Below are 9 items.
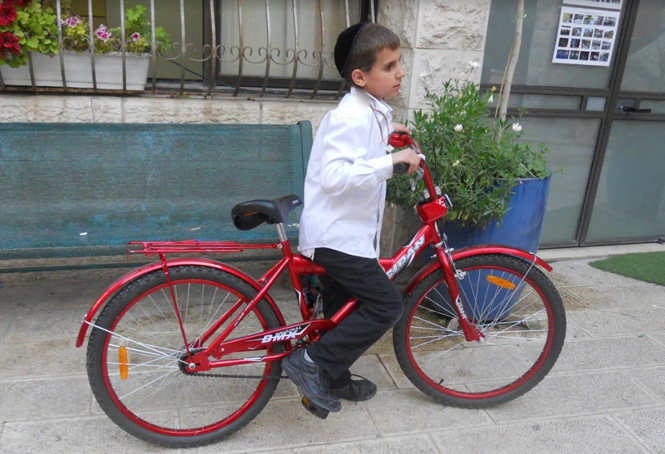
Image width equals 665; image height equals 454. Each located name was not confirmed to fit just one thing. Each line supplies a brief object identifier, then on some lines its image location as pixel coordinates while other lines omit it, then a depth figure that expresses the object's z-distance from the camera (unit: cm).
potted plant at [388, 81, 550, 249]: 342
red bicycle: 255
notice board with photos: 466
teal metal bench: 350
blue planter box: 359
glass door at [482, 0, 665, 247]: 465
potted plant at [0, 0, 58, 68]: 354
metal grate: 416
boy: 240
